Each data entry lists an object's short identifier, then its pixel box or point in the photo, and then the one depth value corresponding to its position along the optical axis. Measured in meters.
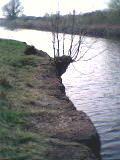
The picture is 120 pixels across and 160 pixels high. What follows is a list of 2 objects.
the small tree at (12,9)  120.50
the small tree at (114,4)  60.61
